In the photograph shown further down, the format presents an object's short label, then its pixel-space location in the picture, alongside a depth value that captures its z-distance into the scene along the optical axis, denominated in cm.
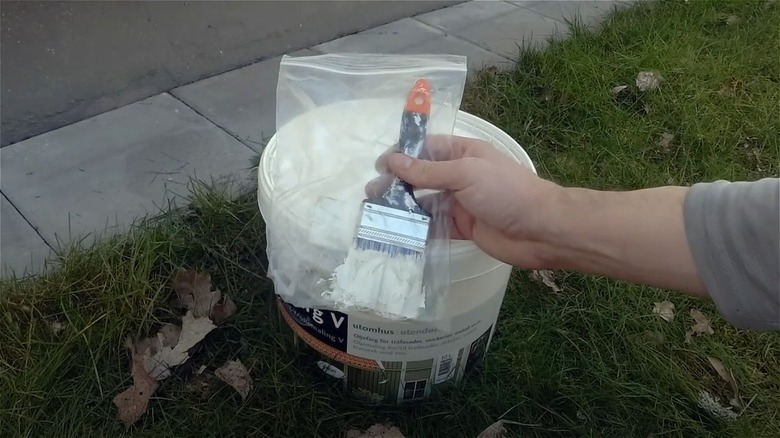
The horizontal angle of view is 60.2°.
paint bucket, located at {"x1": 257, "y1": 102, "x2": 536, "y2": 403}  112
